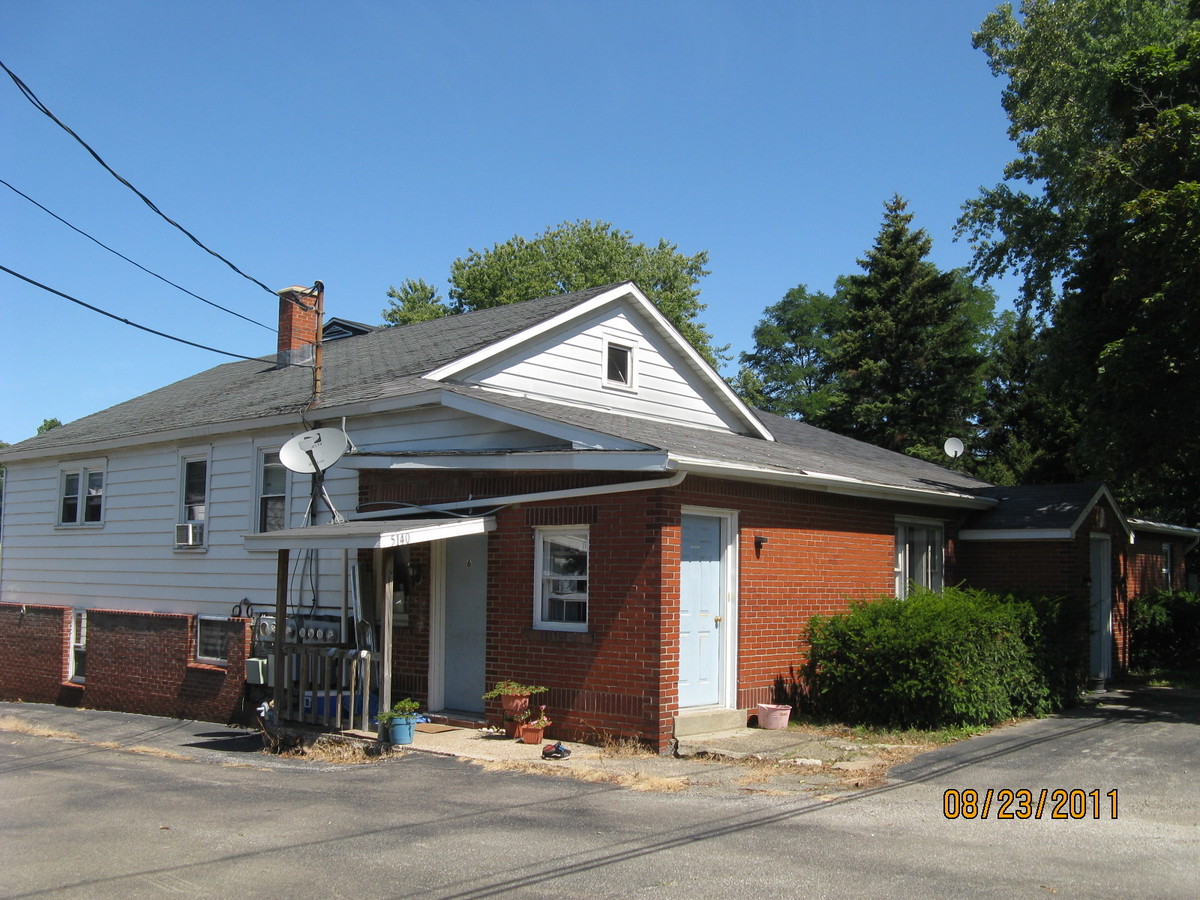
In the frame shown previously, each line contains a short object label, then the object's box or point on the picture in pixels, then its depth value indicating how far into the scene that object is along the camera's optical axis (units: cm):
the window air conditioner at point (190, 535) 1627
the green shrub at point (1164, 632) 2006
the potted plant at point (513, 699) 1137
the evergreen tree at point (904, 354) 3769
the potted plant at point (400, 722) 1112
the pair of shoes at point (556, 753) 1051
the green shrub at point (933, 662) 1205
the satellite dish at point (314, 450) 1334
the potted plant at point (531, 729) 1123
